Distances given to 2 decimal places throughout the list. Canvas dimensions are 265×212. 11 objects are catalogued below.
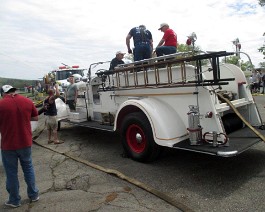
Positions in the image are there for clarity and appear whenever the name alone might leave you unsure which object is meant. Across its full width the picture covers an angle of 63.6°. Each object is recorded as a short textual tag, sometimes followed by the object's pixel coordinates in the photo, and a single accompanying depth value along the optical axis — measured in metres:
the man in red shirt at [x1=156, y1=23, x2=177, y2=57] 4.46
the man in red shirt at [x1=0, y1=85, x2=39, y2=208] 2.75
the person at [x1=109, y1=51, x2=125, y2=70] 5.07
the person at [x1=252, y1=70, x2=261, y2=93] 13.79
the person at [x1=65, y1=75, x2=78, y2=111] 5.70
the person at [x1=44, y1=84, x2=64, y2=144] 5.20
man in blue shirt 4.76
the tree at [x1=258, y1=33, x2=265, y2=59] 21.71
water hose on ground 2.53
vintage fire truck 3.12
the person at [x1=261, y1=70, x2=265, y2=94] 14.33
